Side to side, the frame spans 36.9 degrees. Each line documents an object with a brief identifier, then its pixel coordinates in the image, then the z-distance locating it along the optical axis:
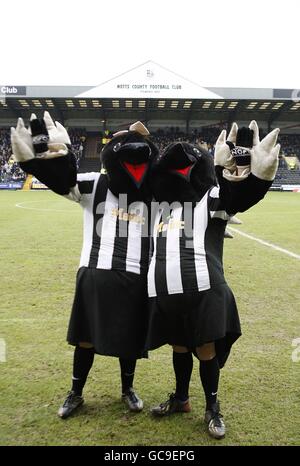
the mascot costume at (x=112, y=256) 2.71
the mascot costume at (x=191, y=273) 2.63
